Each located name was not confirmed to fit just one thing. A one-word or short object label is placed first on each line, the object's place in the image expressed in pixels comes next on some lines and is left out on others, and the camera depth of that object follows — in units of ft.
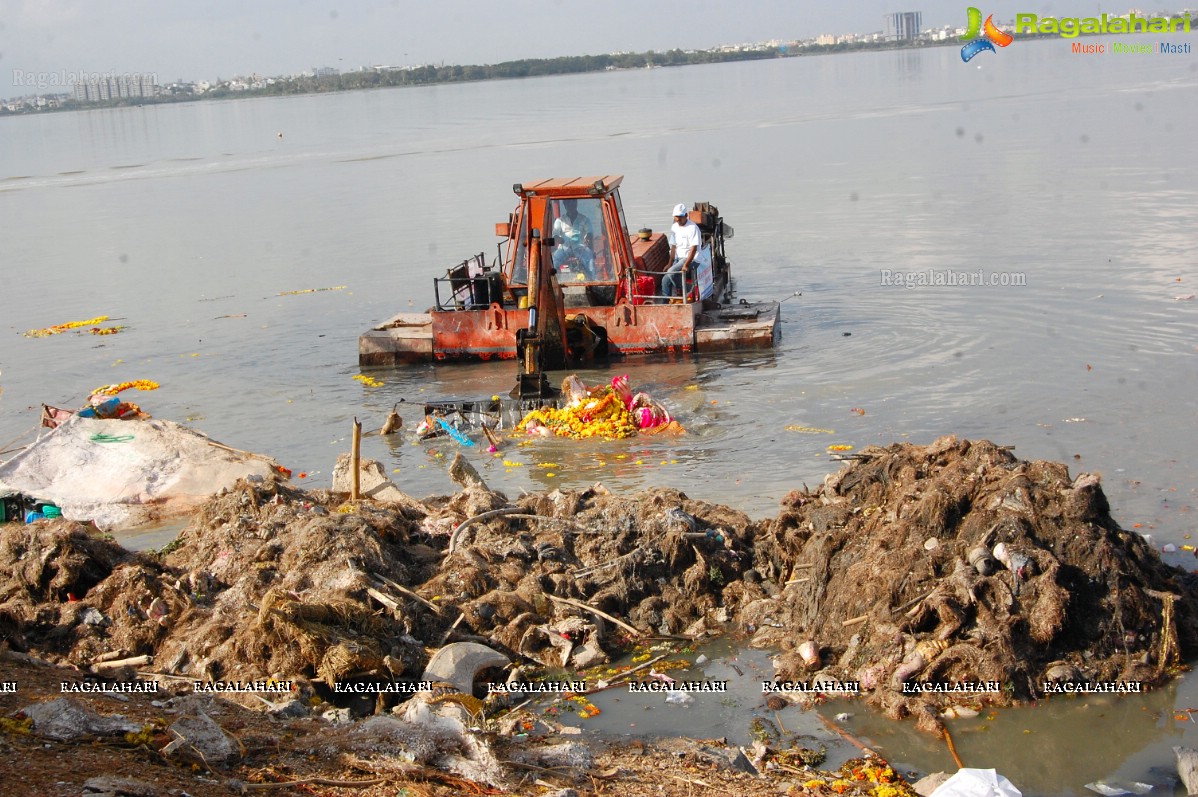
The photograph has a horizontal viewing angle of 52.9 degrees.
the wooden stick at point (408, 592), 26.17
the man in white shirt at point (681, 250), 53.31
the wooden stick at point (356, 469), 32.55
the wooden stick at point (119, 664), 25.08
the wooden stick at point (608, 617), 26.27
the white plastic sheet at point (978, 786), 18.31
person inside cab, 53.57
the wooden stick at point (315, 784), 18.52
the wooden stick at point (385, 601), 25.59
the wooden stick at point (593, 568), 27.89
